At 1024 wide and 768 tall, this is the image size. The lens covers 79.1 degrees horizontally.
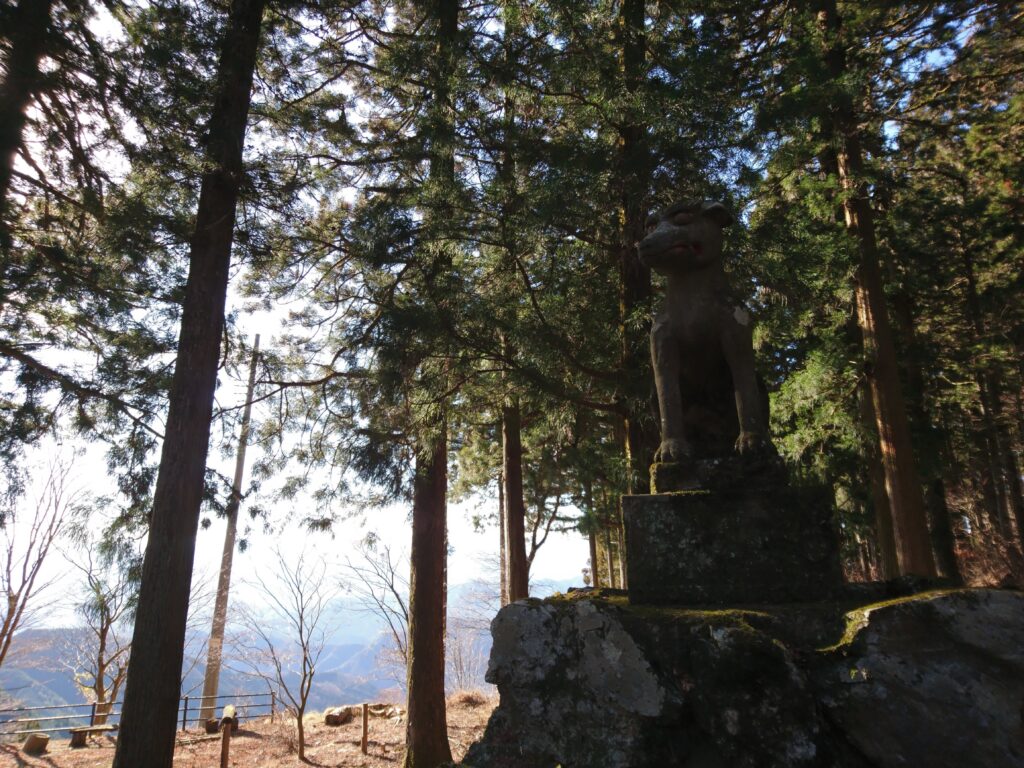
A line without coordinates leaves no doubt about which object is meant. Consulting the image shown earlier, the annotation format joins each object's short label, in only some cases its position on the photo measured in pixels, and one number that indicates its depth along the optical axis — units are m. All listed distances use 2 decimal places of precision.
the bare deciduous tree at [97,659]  13.52
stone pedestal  2.83
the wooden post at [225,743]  9.62
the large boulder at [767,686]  2.15
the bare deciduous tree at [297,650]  11.29
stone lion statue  3.29
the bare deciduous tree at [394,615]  12.44
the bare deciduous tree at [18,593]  12.21
